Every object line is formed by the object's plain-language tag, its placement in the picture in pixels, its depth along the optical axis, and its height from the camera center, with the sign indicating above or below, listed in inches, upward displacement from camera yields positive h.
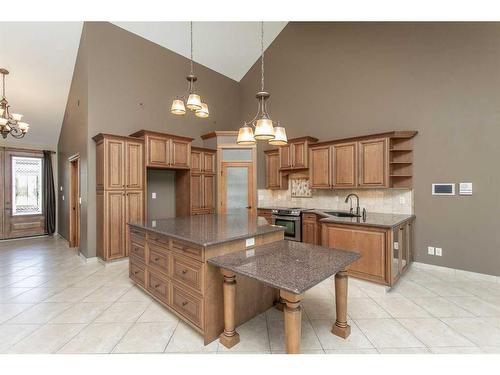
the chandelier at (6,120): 154.8 +47.4
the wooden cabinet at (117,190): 150.9 -3.4
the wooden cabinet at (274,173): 215.8 +10.2
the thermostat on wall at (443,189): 137.3 -4.0
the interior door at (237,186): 217.0 -1.9
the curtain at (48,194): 263.7 -9.6
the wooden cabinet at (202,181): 202.4 +3.1
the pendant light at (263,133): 84.7 +19.6
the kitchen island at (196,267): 74.8 -30.7
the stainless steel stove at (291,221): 181.9 -29.9
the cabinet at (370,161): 148.0 +14.8
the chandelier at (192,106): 101.3 +35.8
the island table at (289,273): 57.4 -23.6
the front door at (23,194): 242.8 -9.3
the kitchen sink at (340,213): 162.0 -22.0
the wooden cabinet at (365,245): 115.3 -33.2
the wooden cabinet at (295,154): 190.7 +25.7
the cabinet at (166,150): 166.4 +26.6
